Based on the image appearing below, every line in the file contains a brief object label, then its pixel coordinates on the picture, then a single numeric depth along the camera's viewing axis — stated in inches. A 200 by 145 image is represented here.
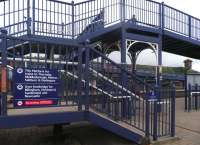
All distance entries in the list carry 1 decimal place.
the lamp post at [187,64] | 543.5
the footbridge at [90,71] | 136.7
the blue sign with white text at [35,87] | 133.2
